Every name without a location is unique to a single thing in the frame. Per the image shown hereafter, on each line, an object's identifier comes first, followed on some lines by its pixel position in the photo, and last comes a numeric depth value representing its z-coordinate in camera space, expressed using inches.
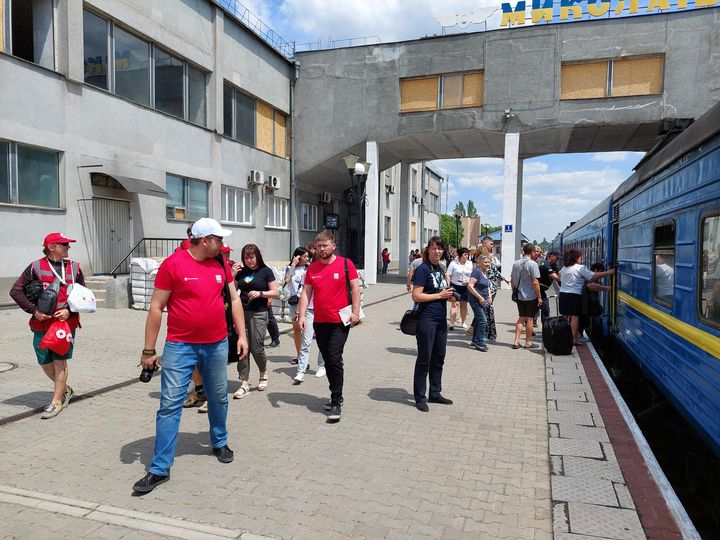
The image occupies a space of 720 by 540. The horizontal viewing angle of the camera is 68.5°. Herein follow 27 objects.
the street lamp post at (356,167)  574.2
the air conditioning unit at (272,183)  863.1
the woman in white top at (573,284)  339.5
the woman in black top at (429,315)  221.5
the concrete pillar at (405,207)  1092.5
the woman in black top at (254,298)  237.3
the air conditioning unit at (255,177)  813.2
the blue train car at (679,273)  153.9
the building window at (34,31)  482.0
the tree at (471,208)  5344.5
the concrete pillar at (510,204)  823.1
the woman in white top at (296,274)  323.9
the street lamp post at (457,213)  1113.6
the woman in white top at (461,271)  386.6
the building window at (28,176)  456.8
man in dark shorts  341.1
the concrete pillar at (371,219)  898.1
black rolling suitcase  334.3
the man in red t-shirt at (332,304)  210.8
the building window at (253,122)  781.3
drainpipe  933.2
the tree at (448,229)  3363.7
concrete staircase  506.0
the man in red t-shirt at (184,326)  149.4
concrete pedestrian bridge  737.0
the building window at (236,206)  774.7
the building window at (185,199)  659.4
